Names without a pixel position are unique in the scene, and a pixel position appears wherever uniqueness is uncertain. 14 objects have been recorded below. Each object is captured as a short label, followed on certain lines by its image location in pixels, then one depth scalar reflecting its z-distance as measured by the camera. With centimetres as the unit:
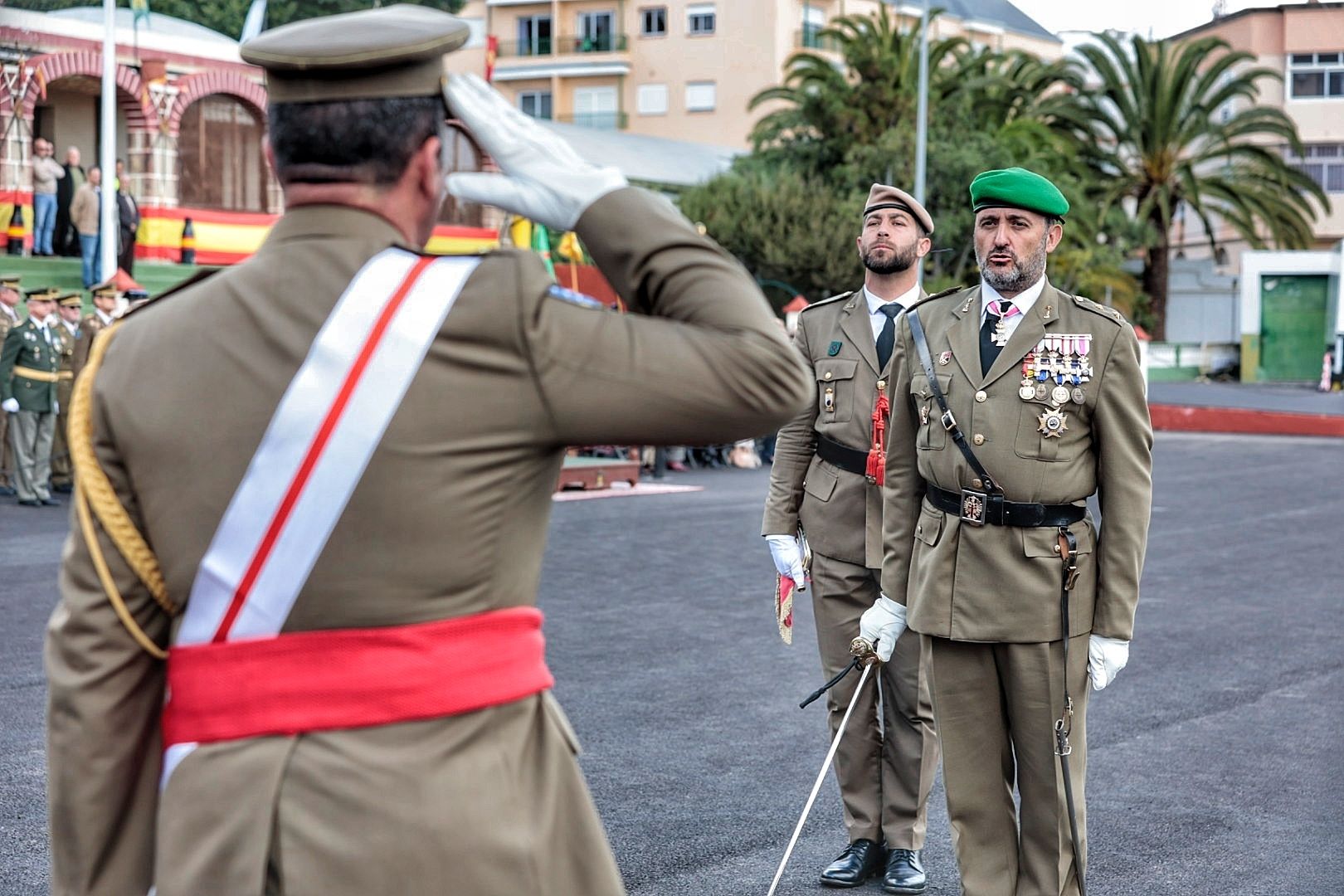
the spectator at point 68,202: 2609
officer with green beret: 442
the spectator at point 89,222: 2448
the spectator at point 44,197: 2519
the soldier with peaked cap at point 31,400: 1628
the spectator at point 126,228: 2511
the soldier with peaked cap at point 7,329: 1755
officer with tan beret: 530
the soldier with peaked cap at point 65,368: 1731
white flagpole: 2362
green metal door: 4350
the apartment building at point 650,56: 6241
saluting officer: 197
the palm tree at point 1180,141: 4025
